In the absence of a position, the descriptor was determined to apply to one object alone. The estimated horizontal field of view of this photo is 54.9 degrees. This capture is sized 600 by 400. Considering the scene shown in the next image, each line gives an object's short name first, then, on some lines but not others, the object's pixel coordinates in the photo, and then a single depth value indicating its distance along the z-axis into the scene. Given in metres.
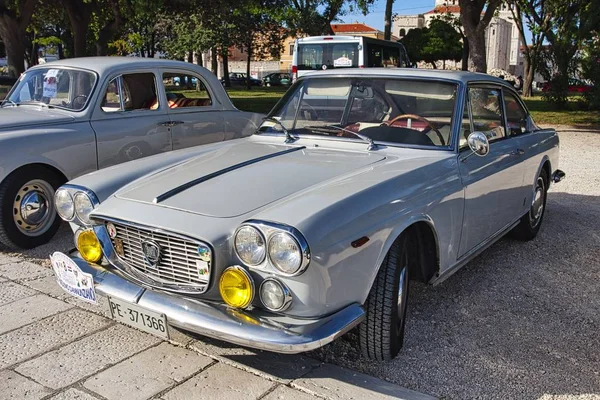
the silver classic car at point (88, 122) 5.00
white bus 14.98
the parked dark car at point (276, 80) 48.34
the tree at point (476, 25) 16.59
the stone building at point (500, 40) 86.88
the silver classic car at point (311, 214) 2.61
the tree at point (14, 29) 15.59
